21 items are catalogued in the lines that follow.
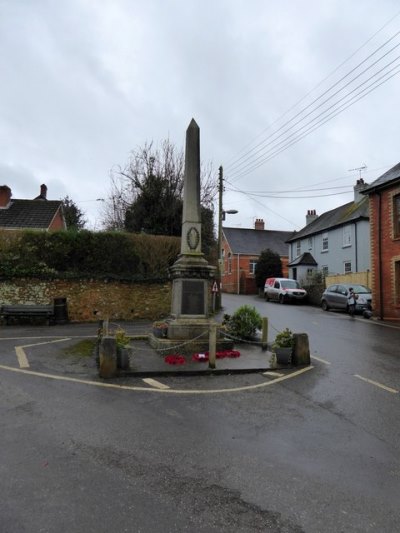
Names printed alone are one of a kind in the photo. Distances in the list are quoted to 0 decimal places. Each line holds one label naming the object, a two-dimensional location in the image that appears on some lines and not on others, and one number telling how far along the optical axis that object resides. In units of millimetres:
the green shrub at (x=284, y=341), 9531
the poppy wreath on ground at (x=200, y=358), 9750
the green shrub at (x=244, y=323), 12531
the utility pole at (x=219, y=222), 26250
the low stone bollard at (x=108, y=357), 8094
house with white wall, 32531
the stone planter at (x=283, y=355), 9391
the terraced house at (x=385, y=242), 20719
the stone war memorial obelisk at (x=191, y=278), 11266
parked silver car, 23688
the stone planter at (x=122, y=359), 8492
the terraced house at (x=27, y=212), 30359
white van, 32000
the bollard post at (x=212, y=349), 8928
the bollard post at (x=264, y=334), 11680
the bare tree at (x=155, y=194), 27062
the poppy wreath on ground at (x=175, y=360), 9328
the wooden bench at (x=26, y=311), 17469
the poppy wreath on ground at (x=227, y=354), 10233
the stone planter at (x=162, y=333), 11414
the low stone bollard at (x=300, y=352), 9523
